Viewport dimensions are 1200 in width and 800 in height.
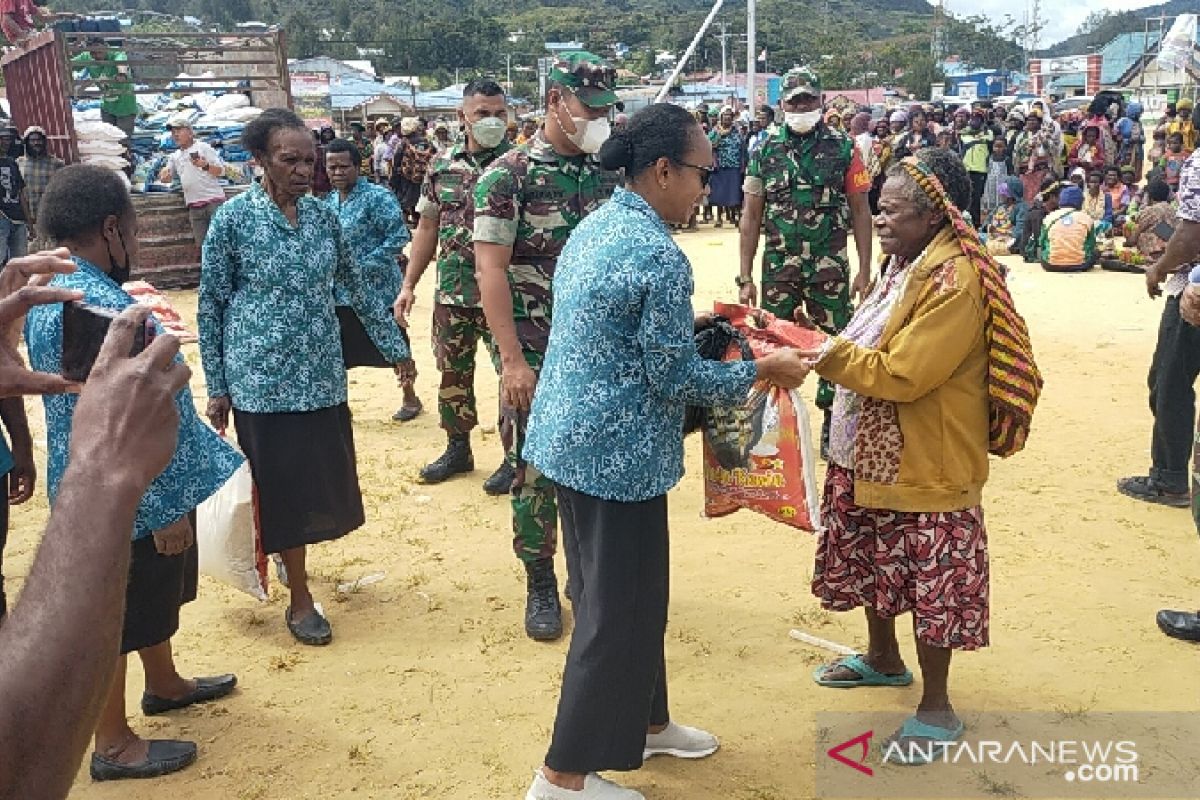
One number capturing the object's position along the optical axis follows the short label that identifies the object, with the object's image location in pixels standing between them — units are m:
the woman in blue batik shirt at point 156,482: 2.96
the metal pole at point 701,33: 18.56
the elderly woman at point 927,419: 2.89
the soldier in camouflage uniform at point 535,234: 3.64
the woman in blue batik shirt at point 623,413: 2.63
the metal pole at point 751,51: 24.64
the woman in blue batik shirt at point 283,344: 3.75
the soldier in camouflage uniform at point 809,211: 5.68
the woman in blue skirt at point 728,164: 16.41
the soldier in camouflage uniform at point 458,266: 5.34
